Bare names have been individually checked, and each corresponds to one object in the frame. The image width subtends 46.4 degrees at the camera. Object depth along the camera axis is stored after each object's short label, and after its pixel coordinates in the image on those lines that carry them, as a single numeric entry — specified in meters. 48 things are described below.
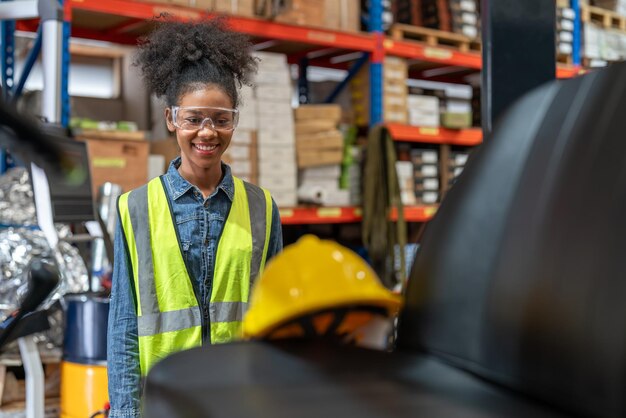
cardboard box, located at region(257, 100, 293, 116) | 4.35
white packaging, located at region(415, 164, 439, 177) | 5.30
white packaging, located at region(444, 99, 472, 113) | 5.69
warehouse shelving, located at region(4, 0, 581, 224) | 3.89
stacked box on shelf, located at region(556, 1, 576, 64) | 6.17
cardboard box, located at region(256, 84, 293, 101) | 4.36
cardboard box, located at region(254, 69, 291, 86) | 4.35
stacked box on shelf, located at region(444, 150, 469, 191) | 5.50
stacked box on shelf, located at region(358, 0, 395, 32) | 5.07
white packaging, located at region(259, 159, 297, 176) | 4.35
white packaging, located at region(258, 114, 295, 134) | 4.34
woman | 1.69
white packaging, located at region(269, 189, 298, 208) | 4.42
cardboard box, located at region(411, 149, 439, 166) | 5.30
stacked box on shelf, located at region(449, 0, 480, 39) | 5.50
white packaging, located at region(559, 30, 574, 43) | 6.20
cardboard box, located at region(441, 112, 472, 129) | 5.33
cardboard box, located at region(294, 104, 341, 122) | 4.59
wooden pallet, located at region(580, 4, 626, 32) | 6.42
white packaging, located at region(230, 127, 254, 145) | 4.23
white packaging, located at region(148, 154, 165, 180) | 3.92
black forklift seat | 0.78
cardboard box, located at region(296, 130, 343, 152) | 4.55
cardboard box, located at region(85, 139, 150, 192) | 3.61
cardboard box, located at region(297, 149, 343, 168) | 4.54
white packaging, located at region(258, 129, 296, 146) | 4.34
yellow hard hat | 0.81
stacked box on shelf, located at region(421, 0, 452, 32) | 5.42
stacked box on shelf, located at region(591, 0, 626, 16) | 6.78
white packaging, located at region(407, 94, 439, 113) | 5.18
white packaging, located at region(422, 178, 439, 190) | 5.33
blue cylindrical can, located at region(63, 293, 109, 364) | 2.55
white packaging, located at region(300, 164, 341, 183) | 4.64
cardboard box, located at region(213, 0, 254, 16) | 4.16
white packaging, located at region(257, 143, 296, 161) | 4.34
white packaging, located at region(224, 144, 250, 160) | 4.20
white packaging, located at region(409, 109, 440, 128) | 5.17
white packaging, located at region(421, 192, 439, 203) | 5.32
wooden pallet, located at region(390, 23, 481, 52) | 5.18
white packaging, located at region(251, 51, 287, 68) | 4.39
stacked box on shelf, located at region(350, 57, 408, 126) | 5.00
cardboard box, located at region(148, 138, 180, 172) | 4.07
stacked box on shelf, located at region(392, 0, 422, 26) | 5.38
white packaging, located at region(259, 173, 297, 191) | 4.36
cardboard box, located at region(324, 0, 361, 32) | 4.77
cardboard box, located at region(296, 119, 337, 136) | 4.59
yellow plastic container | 2.55
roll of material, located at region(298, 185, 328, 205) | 4.55
